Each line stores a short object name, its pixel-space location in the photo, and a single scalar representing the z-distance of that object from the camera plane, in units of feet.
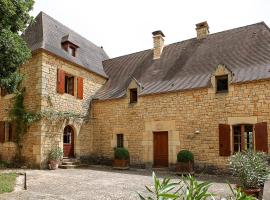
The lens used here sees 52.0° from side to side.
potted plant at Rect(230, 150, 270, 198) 19.01
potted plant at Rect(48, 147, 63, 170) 37.70
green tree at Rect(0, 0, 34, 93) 25.81
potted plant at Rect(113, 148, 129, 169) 40.73
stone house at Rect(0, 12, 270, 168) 35.37
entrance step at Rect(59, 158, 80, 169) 39.50
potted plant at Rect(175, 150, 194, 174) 35.50
